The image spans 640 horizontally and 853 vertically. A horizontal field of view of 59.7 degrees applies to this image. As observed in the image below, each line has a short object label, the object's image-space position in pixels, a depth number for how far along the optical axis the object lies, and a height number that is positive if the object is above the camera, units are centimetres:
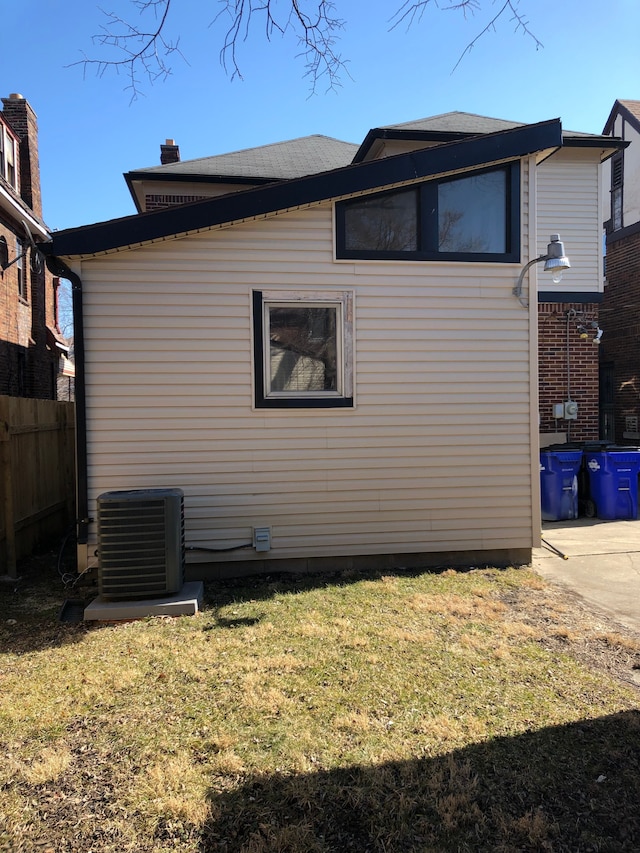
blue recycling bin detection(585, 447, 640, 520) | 865 -110
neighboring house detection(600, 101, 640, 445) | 1341 +309
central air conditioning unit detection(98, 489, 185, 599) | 466 -109
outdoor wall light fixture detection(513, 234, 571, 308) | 538 +150
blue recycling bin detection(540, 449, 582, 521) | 879 -113
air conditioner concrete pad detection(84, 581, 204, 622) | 450 -158
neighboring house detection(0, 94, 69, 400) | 1200 +331
